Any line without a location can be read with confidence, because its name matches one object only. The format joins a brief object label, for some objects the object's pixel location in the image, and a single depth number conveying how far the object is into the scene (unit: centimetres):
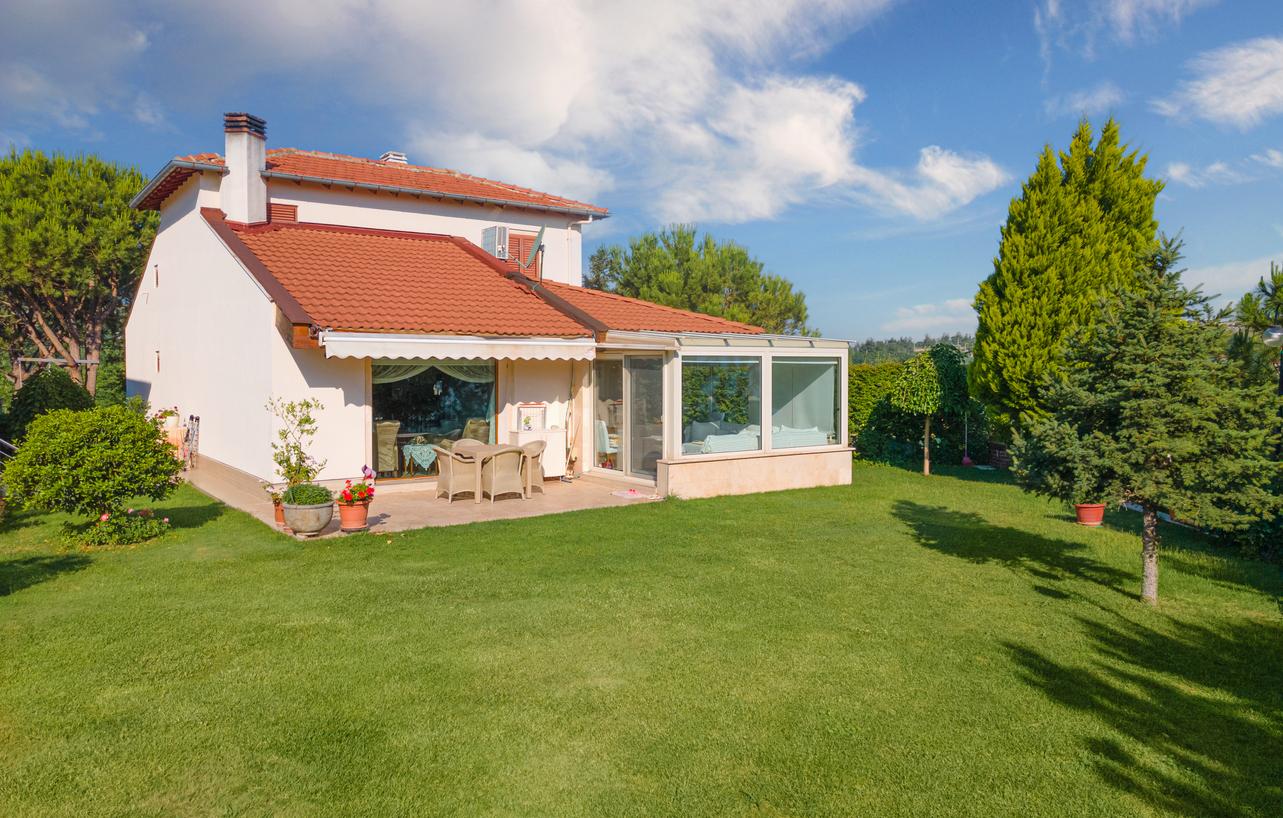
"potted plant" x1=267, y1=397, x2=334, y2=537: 1329
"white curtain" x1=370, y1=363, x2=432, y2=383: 1800
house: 1734
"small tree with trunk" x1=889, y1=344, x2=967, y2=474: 2336
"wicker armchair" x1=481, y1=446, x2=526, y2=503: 1725
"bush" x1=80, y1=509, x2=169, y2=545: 1290
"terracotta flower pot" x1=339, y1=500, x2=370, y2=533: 1398
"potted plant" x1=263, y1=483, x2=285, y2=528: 1388
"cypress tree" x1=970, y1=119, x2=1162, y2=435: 2012
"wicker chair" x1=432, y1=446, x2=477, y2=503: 1719
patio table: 1706
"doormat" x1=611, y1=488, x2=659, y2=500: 1784
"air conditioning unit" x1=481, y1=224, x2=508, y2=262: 2448
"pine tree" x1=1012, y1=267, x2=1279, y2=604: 935
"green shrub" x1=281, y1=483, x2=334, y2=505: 1340
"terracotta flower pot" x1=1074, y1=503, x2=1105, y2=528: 1555
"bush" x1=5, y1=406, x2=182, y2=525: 1249
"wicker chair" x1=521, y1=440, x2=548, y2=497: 1789
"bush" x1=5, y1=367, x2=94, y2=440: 2536
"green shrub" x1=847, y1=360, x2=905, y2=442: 2725
